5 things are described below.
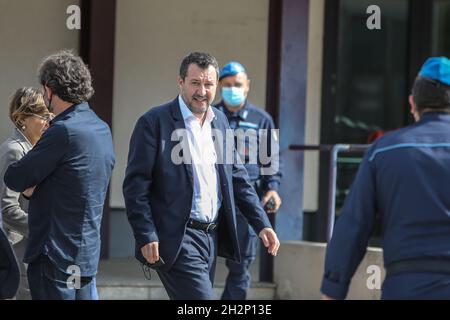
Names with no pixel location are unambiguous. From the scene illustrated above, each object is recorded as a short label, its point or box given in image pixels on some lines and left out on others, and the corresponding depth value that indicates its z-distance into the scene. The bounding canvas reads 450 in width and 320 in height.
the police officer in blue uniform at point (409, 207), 8.23
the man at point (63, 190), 10.37
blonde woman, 11.96
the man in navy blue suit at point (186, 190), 11.27
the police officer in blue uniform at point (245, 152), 16.11
